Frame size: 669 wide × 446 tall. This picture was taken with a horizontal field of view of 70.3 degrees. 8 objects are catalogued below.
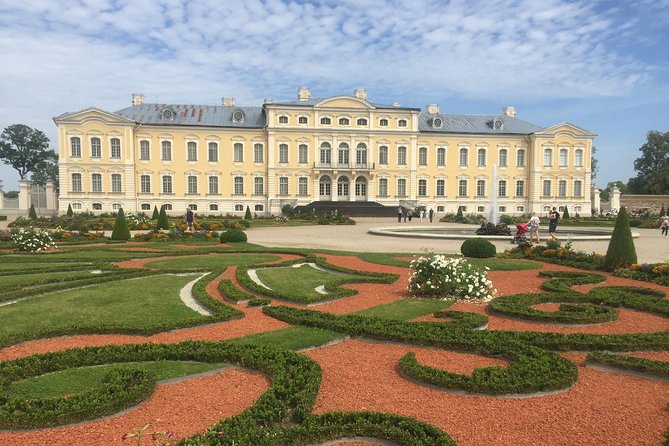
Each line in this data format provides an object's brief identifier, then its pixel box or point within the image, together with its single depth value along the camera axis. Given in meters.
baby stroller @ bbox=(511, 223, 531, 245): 16.08
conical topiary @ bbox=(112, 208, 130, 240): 17.67
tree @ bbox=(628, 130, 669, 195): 55.86
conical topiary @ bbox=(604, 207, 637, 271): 10.70
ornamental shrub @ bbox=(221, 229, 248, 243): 17.00
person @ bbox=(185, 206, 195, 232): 22.10
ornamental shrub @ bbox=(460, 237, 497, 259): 12.92
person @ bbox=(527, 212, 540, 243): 17.56
